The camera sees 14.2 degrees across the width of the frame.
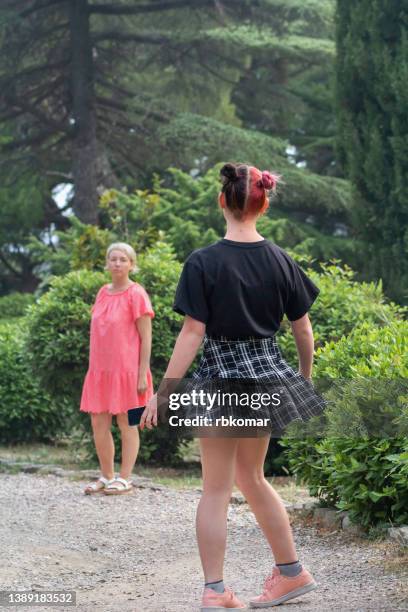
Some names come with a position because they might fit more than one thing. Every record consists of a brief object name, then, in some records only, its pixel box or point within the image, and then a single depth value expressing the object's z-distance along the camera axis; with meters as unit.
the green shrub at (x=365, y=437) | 7.66
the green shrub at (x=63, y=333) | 13.86
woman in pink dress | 11.72
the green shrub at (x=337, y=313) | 13.69
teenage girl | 6.23
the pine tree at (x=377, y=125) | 21.36
